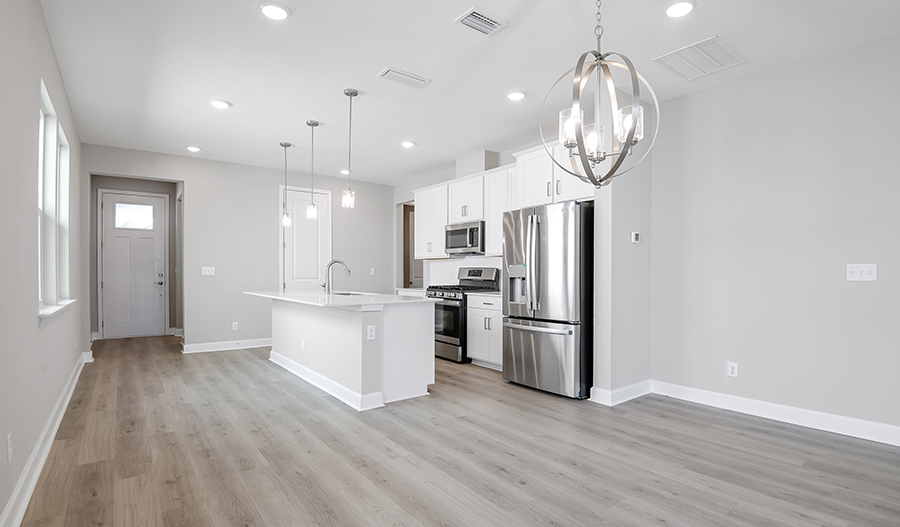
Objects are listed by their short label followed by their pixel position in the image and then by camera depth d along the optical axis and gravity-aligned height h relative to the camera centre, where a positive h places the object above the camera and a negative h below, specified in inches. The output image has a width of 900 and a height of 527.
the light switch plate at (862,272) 115.9 -3.3
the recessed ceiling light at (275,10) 100.3 +56.6
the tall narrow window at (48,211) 131.7 +15.9
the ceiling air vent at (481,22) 104.0 +56.2
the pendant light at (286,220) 203.1 +19.5
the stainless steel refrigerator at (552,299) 150.6 -13.1
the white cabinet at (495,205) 206.5 +26.3
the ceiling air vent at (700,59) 119.0 +55.4
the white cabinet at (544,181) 159.2 +29.7
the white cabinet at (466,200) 221.5 +31.4
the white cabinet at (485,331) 195.8 -30.3
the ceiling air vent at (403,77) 134.5 +56.1
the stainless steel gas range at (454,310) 211.9 -22.6
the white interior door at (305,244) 269.9 +11.7
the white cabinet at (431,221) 246.4 +23.0
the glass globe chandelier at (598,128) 70.9 +22.0
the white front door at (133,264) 277.9 +0.4
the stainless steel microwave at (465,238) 220.4 +11.9
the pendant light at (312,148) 180.7 +55.6
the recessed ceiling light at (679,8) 99.0 +55.7
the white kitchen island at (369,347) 141.4 -28.0
